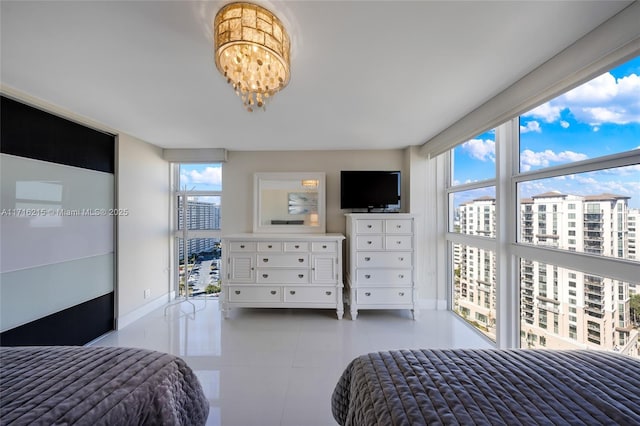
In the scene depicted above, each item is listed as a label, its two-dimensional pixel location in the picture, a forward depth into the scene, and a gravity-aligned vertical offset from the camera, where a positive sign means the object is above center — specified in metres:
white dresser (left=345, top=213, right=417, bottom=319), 2.84 -0.58
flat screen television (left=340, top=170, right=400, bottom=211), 3.15 +0.37
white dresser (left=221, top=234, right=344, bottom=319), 2.87 -0.72
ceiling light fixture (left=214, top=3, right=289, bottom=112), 1.04 +0.81
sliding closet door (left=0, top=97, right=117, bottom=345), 1.74 -0.13
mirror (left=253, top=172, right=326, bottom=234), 3.36 +0.20
